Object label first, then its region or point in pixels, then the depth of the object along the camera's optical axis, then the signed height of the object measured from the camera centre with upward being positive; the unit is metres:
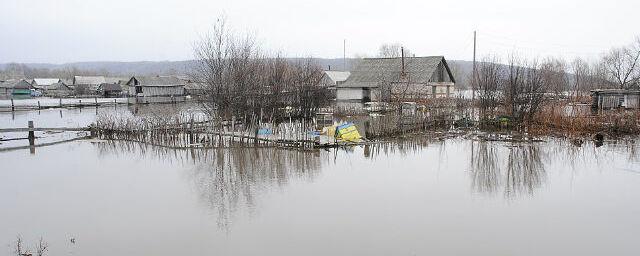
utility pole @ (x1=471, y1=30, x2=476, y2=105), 29.18 +1.93
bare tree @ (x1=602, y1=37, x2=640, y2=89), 39.67 +2.28
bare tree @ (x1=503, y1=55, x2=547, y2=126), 21.48 +0.10
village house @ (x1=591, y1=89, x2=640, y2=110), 25.56 -0.13
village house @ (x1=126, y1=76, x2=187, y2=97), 52.47 +1.04
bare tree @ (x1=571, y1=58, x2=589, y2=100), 42.29 +2.05
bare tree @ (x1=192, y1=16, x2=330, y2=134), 21.66 +0.46
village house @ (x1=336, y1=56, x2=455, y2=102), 35.66 +1.40
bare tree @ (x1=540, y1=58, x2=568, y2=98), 39.92 +1.81
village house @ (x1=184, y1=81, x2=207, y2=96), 59.25 +0.86
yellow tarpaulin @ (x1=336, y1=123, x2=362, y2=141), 16.80 -1.26
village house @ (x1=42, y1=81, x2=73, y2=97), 67.75 +0.79
